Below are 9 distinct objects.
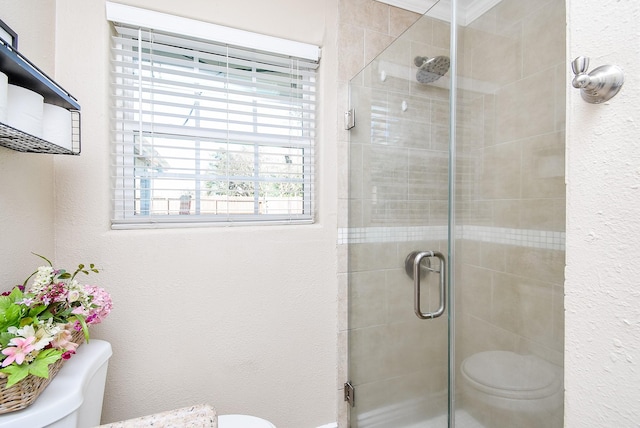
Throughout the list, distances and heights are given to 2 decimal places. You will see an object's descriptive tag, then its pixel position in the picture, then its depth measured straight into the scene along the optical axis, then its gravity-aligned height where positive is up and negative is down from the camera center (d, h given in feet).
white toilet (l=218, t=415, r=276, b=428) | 3.68 -2.62
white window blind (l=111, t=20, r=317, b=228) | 4.22 +1.20
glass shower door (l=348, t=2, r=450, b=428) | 3.75 -0.29
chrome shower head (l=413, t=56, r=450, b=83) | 3.62 +1.79
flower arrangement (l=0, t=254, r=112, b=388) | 2.22 -0.97
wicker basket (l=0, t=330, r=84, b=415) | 2.26 -1.43
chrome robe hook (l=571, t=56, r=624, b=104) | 1.47 +0.65
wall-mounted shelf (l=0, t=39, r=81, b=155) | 2.29 +1.10
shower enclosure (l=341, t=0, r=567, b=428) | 2.96 -0.04
